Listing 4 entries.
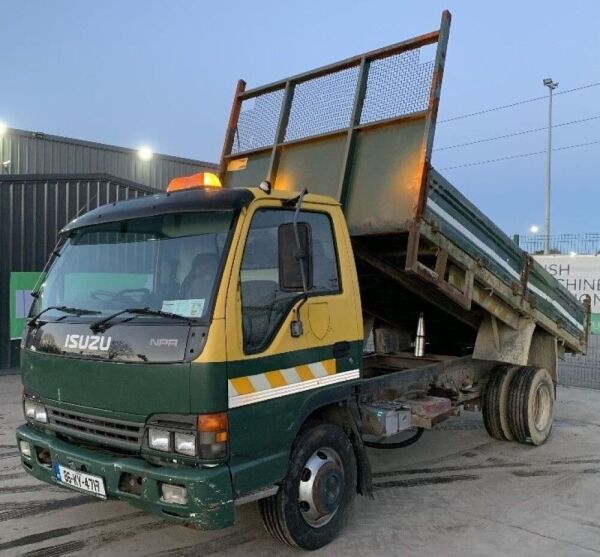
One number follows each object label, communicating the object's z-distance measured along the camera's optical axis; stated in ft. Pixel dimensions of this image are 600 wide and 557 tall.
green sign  36.29
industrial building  36.40
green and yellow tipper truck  10.57
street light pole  76.95
